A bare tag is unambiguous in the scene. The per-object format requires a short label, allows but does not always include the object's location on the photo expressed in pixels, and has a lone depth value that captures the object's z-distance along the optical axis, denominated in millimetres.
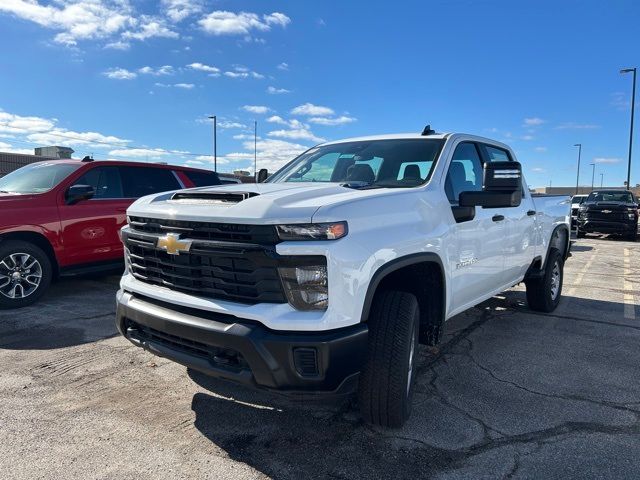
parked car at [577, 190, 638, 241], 16484
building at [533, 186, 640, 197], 72981
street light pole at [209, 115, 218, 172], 38344
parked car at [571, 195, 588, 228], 9867
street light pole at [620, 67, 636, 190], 24219
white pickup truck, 2406
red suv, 5527
